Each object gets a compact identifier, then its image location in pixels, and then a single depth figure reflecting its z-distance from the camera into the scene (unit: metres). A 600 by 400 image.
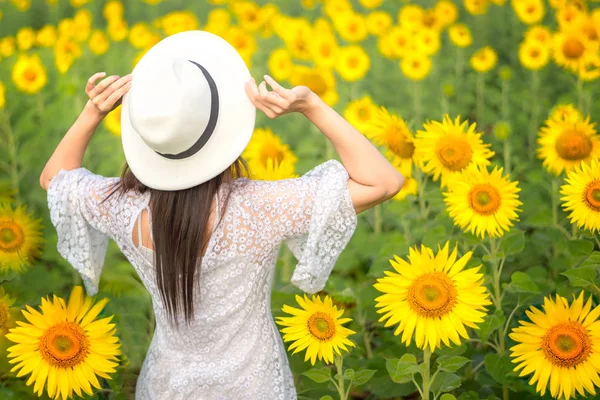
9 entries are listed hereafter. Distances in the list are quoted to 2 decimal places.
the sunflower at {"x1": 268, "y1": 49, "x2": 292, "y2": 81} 5.17
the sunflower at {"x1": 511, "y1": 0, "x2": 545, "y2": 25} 5.58
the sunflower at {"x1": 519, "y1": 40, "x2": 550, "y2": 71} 4.94
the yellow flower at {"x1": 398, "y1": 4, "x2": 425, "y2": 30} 5.33
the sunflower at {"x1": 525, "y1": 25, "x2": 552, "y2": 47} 4.98
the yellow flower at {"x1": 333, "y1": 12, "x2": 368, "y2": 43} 5.53
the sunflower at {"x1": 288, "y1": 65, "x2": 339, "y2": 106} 4.45
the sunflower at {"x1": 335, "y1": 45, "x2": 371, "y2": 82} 5.01
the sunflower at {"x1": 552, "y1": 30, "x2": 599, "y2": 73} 4.08
